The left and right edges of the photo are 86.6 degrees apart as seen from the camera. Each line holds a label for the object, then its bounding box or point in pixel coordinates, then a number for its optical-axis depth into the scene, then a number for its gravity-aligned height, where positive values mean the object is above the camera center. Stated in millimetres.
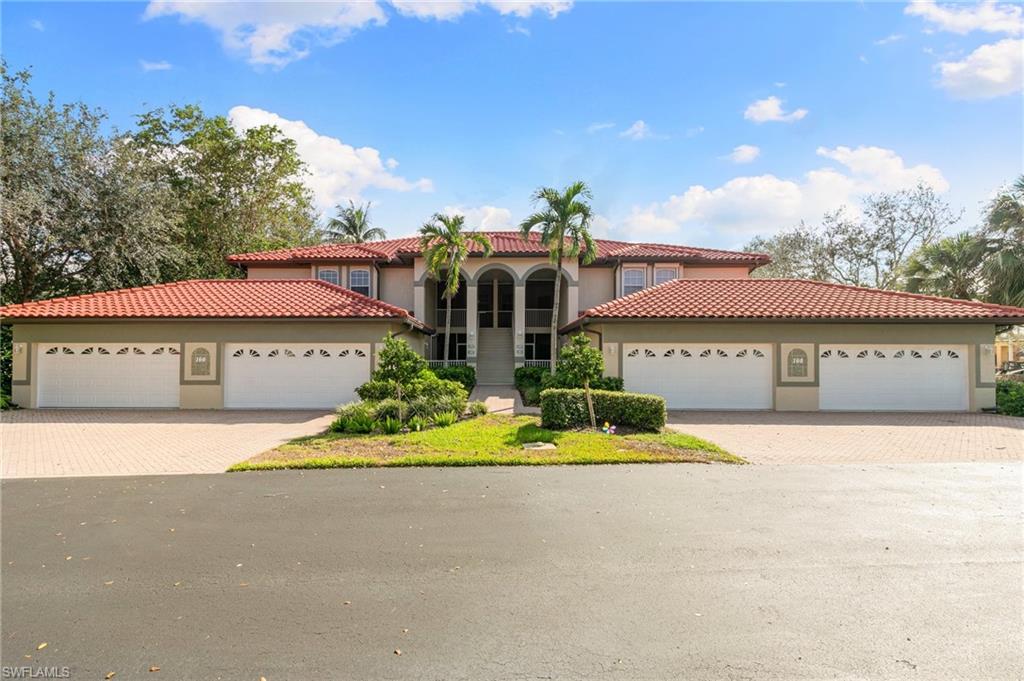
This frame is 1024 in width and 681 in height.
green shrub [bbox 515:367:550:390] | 20250 -1062
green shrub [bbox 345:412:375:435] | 11680 -1650
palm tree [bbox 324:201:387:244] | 35438 +7922
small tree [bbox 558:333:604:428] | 12453 -307
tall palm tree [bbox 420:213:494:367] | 21000 +4087
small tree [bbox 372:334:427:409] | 12453 -351
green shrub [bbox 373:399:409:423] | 12305 -1396
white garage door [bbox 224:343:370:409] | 16594 -942
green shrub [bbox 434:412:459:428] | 12561 -1650
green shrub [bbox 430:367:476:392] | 20672 -999
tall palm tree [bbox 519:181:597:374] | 19391 +4648
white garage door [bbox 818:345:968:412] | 16219 -806
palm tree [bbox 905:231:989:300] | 19442 +3178
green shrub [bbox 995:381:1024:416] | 15367 -1360
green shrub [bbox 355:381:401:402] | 12638 -1005
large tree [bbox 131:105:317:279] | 28022 +9120
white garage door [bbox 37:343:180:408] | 16344 -898
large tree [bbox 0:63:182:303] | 19578 +5340
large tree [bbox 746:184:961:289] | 30672 +6304
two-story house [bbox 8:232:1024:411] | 16156 -33
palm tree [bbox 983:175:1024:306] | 18047 +3533
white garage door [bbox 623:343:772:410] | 16516 -764
